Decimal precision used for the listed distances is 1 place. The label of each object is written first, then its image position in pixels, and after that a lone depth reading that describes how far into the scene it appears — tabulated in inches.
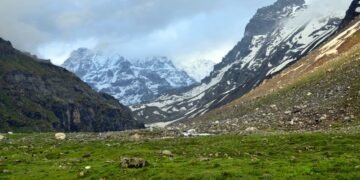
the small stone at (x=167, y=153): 1853.8
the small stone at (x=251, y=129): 2799.2
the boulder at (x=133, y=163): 1571.7
